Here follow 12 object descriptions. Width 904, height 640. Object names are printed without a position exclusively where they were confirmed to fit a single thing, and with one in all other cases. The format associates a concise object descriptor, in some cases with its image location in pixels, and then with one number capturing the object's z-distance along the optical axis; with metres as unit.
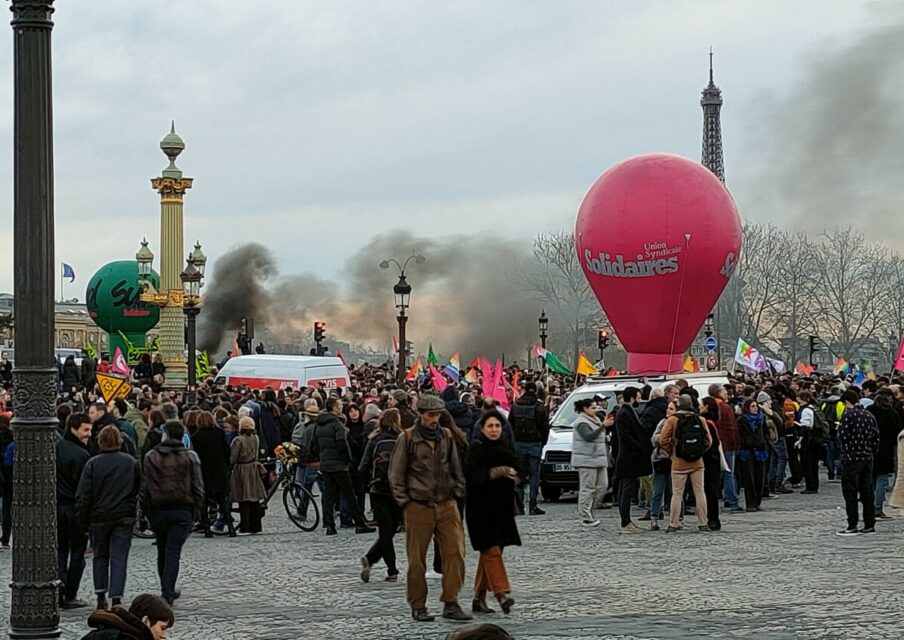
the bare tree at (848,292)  90.38
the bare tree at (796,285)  90.12
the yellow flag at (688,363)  48.92
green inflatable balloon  72.81
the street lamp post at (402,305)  37.53
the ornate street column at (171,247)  64.69
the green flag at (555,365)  44.16
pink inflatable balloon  36.47
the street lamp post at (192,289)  39.81
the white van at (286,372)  39.50
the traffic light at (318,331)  56.03
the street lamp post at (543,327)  53.14
